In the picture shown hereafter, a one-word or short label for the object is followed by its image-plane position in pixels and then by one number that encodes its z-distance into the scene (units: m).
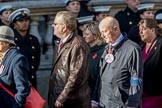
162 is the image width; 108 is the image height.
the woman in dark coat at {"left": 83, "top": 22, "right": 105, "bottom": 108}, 12.98
